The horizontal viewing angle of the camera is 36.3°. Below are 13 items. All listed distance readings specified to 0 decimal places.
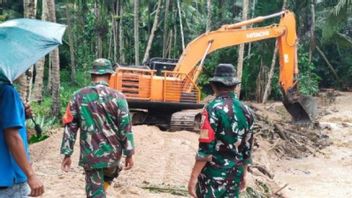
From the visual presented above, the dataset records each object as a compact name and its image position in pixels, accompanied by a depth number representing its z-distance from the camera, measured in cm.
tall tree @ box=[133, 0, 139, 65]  2594
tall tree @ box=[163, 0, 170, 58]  2973
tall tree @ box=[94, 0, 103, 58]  3328
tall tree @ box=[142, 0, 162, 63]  2659
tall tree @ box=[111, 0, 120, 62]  3201
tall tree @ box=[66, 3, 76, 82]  2938
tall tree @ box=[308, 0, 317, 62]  2742
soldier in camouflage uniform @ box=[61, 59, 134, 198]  488
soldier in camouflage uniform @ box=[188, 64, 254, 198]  431
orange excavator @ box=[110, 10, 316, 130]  1348
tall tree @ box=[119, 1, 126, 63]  3058
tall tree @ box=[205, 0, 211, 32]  2612
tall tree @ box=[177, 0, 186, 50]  2979
